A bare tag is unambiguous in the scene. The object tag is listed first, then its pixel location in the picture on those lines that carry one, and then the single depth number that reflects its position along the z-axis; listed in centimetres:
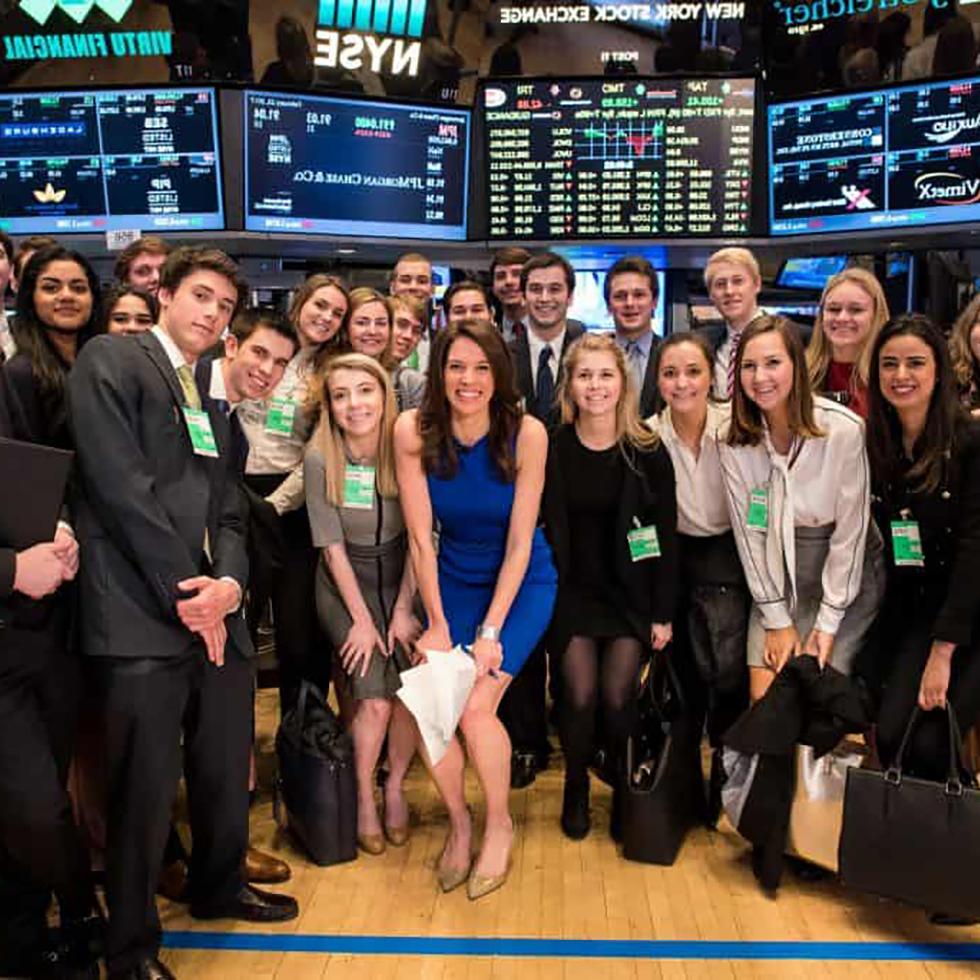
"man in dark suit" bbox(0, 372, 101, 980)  225
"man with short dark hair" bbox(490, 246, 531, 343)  452
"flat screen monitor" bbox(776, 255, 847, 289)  537
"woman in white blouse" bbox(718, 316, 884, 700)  293
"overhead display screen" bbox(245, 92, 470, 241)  496
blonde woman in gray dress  315
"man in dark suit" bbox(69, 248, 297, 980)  231
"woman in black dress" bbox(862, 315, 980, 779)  276
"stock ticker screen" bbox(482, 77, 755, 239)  507
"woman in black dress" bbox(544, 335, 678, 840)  317
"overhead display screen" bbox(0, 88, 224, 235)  493
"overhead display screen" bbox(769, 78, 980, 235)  465
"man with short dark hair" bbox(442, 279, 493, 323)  407
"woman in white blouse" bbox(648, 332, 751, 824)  319
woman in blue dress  301
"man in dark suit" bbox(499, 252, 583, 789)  376
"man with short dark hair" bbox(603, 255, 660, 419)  407
